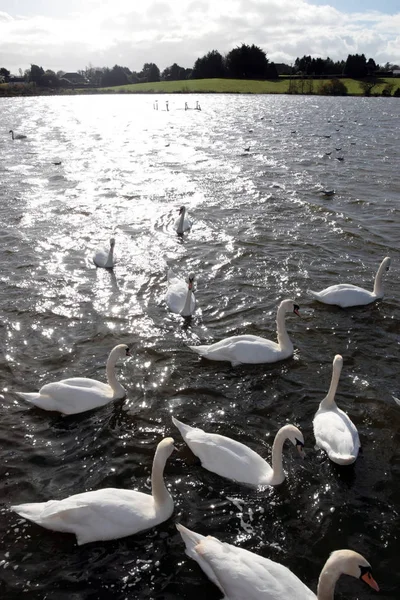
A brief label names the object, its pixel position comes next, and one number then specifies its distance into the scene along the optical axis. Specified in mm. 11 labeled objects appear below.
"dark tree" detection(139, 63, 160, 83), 158875
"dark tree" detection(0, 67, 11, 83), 171250
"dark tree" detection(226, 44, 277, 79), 139625
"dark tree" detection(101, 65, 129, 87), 162625
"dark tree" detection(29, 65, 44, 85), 138512
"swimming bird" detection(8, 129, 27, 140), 37872
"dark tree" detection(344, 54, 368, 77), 129750
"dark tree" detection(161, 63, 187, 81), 160000
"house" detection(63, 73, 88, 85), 175800
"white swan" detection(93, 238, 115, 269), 13031
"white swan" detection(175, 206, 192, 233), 15836
